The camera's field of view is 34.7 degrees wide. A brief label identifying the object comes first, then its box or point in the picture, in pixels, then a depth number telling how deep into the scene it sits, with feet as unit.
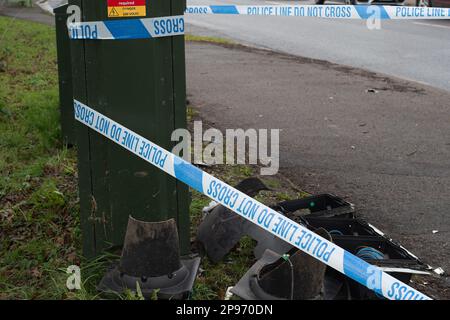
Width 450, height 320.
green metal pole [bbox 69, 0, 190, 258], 11.56
